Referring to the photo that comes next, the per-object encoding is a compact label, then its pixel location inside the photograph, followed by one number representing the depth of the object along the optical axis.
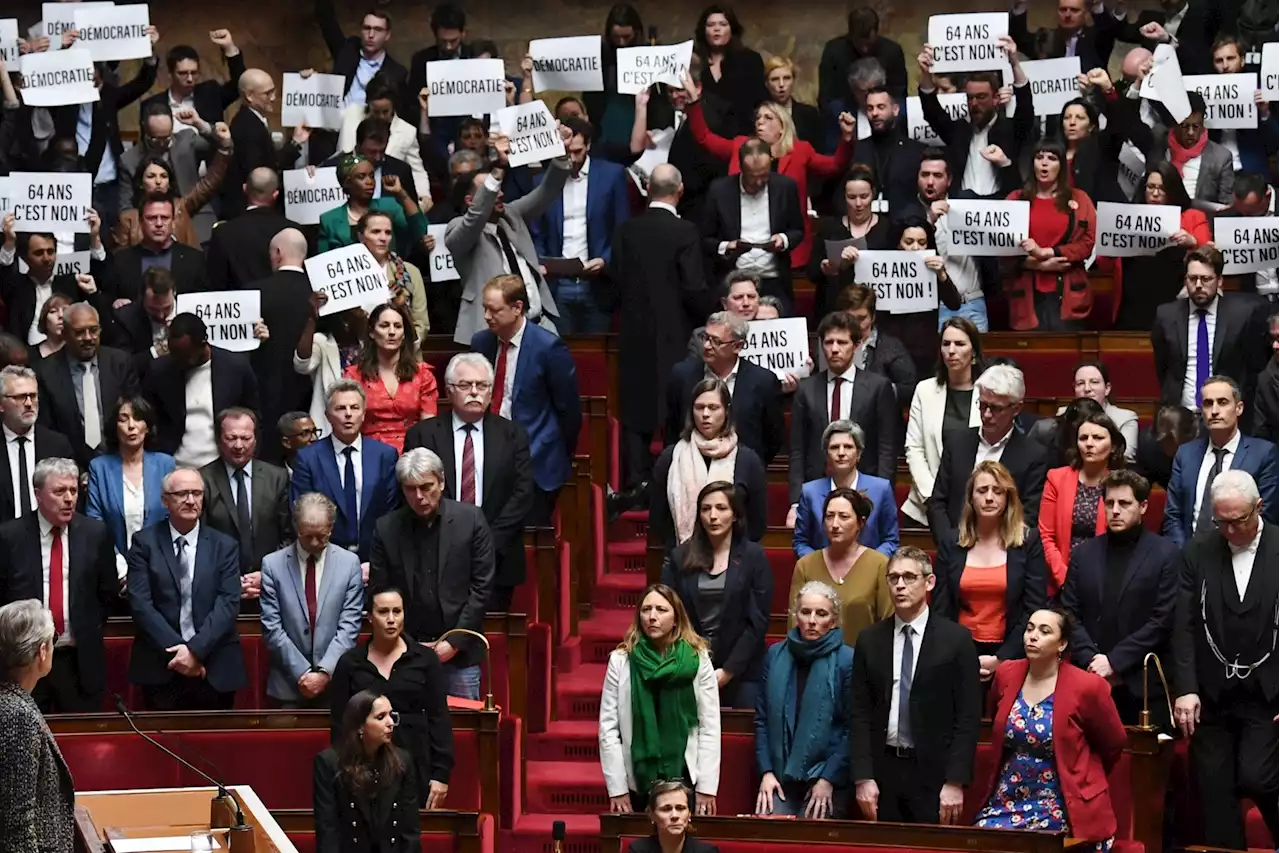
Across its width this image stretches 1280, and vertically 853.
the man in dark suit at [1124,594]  15.80
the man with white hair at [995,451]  16.80
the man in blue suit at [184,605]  16.28
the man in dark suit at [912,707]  14.80
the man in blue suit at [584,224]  21.16
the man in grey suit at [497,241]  19.80
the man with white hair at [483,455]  17.23
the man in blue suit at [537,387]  18.19
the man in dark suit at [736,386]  17.94
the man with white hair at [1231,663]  15.48
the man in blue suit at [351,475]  17.09
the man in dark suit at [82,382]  18.33
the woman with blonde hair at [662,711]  15.09
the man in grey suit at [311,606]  16.11
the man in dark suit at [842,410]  17.66
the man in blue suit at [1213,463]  16.87
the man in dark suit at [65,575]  16.19
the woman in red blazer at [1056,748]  14.56
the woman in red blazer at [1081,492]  16.53
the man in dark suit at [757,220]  20.34
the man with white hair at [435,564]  16.22
